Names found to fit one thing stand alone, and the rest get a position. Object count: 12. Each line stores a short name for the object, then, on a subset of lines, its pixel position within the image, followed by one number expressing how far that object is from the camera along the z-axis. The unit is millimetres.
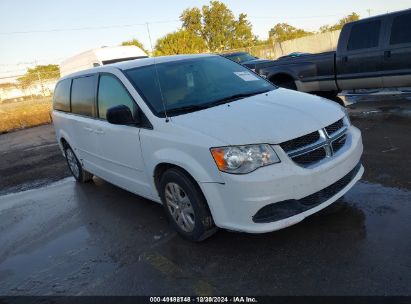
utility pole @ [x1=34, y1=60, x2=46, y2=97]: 29566
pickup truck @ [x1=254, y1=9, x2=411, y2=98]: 8156
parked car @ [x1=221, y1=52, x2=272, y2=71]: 17625
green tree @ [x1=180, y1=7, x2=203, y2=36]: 53094
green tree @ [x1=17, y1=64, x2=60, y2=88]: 30859
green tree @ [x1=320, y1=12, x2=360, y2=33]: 58031
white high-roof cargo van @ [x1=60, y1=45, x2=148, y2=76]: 17609
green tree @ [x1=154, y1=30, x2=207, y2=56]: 44250
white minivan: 3420
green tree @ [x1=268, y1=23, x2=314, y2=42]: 67862
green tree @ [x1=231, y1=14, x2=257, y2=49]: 53000
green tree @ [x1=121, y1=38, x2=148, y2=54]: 49000
